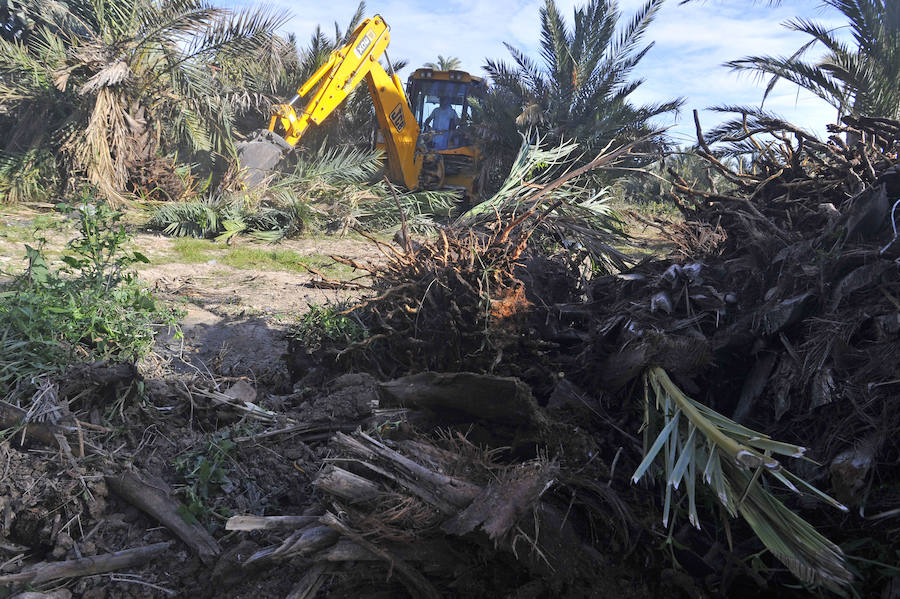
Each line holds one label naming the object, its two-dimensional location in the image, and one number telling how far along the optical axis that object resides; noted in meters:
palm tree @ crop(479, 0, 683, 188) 12.93
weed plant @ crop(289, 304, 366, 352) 4.04
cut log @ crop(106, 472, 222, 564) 2.58
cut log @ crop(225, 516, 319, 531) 2.24
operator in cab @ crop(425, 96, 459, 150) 13.84
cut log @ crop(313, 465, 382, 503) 2.29
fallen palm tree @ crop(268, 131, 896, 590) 2.17
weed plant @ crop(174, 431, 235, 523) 2.72
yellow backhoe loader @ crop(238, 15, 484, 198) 11.36
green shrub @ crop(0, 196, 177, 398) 3.27
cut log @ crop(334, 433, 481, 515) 2.21
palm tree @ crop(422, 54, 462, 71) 26.95
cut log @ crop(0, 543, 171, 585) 2.38
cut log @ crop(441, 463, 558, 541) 2.04
